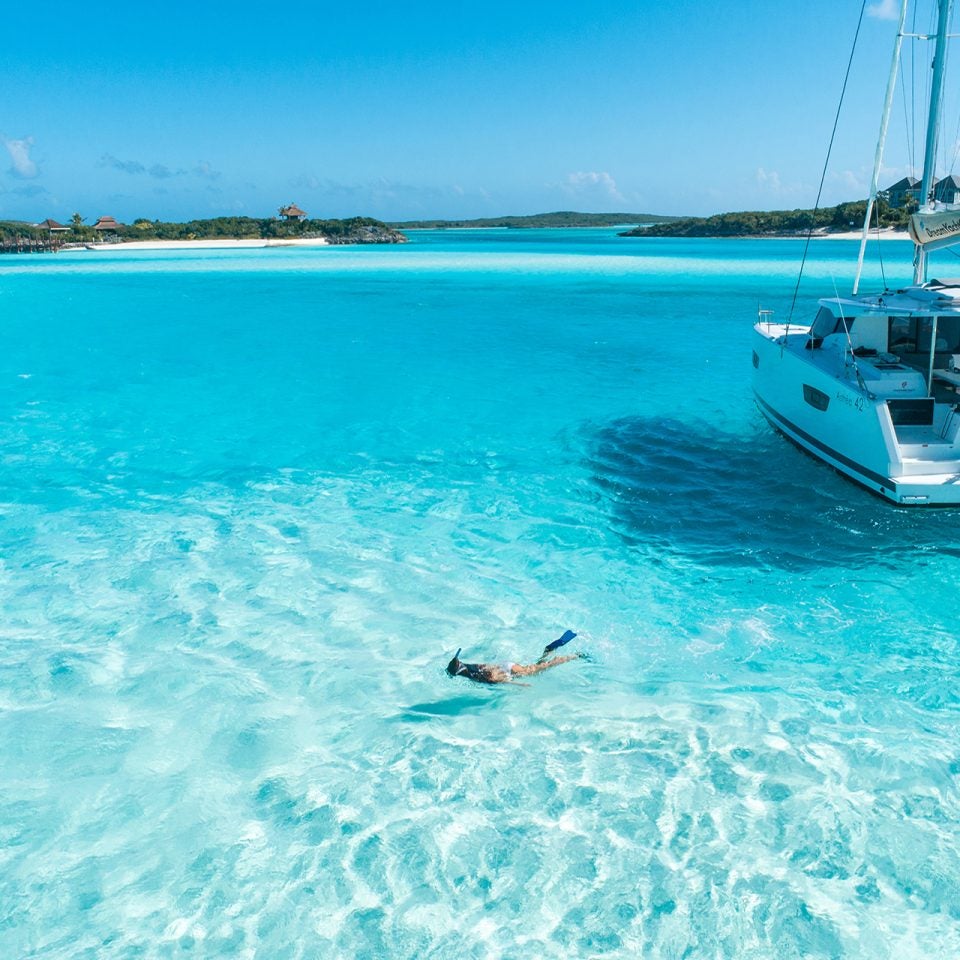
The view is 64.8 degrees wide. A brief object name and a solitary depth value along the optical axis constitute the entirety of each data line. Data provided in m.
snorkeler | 8.23
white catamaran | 11.80
